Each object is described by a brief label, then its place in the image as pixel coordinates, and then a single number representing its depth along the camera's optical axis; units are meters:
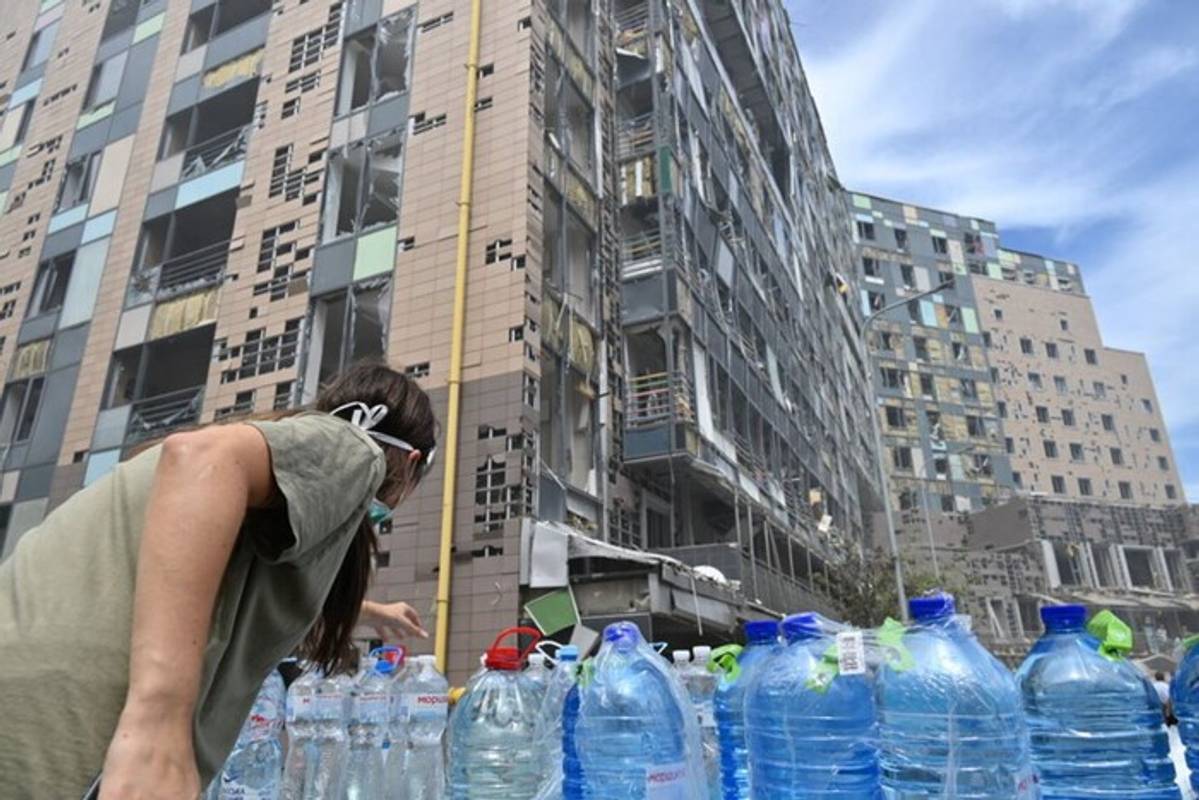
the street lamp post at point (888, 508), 15.70
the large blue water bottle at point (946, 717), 1.78
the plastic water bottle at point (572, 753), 2.21
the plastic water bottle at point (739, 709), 2.39
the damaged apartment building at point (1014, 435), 38.19
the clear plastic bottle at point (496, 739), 3.22
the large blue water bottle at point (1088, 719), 2.00
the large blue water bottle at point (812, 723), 1.97
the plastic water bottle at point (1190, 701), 1.97
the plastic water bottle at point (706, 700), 2.92
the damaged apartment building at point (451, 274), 10.38
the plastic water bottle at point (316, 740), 3.72
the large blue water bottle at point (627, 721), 2.13
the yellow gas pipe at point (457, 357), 9.47
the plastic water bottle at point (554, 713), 2.92
